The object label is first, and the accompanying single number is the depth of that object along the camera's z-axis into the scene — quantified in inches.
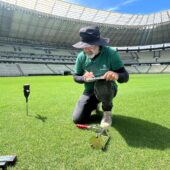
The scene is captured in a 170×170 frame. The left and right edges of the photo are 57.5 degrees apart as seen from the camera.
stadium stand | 1467.2
